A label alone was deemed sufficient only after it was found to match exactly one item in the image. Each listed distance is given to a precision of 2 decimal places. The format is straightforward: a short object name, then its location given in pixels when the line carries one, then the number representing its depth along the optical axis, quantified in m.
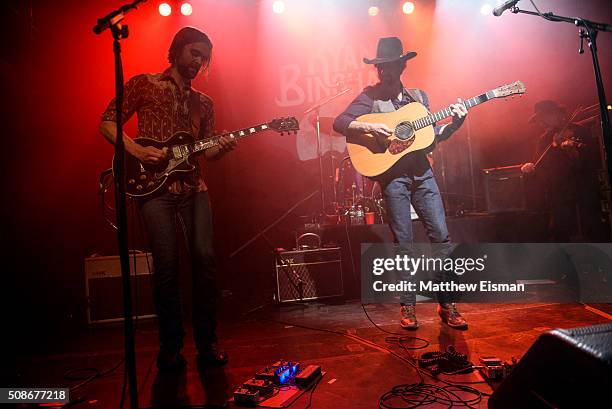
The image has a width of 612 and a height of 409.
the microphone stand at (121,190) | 1.86
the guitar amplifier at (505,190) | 5.95
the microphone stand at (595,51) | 2.97
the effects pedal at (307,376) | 2.37
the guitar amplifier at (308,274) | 5.07
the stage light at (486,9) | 7.04
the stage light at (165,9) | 6.08
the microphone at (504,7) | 3.34
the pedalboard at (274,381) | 2.18
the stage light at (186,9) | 6.24
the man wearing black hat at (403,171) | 3.61
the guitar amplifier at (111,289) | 4.70
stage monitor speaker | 1.08
